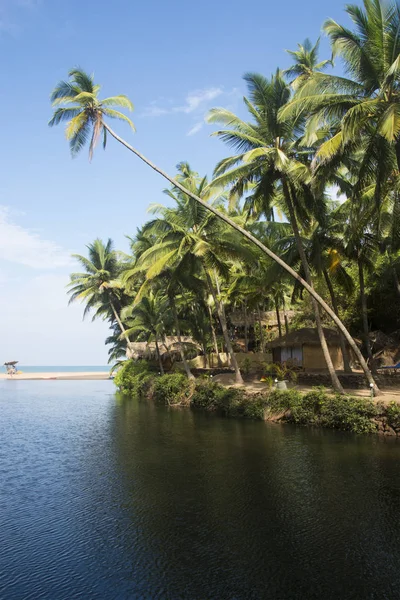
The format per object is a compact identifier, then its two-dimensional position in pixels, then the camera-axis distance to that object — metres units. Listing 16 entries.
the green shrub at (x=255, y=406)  19.09
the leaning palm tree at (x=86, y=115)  15.53
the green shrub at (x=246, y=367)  27.08
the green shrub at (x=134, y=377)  33.53
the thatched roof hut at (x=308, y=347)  25.98
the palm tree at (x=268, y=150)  16.74
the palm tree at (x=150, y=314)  32.41
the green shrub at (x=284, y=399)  17.70
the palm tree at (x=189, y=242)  22.52
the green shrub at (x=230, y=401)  20.69
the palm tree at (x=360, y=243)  21.31
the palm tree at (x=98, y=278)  38.91
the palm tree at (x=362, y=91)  12.70
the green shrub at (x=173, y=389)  25.78
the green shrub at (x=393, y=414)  14.32
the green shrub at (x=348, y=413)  15.10
